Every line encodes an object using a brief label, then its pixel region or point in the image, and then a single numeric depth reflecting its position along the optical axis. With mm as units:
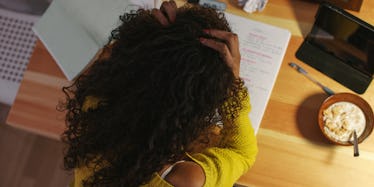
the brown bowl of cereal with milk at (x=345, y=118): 790
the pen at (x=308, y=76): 842
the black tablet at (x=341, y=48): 778
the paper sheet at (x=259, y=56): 845
